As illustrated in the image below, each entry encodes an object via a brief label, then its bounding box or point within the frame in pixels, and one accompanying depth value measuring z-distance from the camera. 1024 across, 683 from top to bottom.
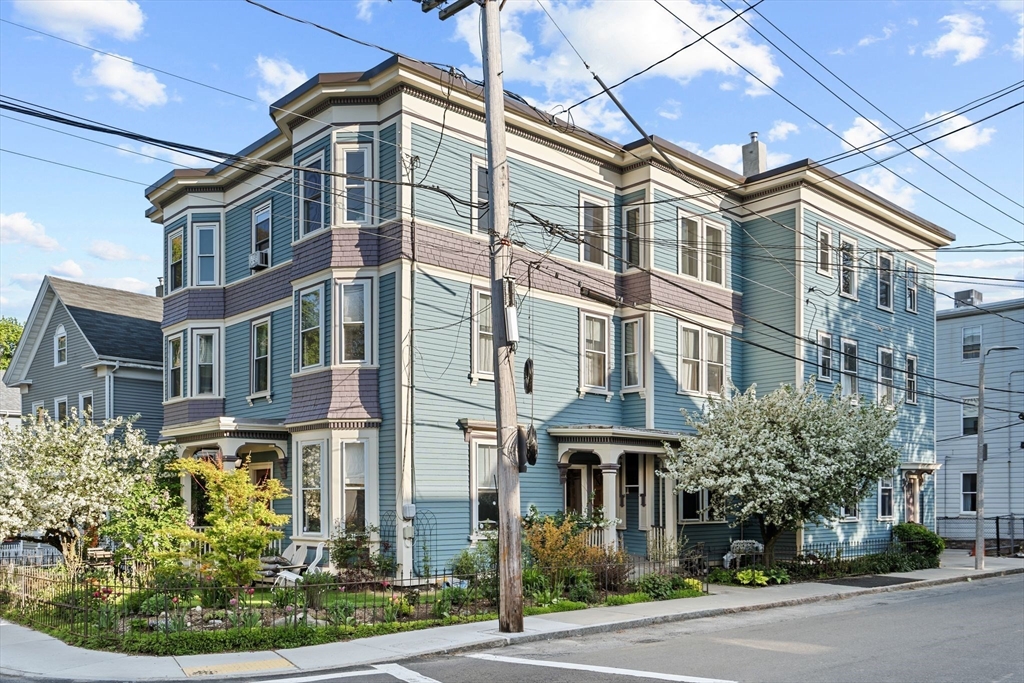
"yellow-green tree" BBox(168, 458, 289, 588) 14.09
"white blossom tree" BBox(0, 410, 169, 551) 18.50
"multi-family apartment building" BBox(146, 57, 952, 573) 20.05
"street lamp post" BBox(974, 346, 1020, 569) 27.36
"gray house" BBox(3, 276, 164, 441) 29.81
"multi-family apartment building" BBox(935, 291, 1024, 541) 40.94
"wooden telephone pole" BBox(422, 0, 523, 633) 14.14
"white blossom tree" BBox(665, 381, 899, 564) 21.52
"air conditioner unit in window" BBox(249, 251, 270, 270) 24.23
